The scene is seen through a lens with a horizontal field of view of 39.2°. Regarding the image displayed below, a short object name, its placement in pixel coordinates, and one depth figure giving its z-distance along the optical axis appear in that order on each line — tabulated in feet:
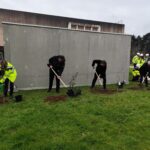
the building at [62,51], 27.78
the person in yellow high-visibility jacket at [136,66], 39.49
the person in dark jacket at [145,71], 32.45
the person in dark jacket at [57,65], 26.71
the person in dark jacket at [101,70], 28.90
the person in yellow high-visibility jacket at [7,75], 22.94
